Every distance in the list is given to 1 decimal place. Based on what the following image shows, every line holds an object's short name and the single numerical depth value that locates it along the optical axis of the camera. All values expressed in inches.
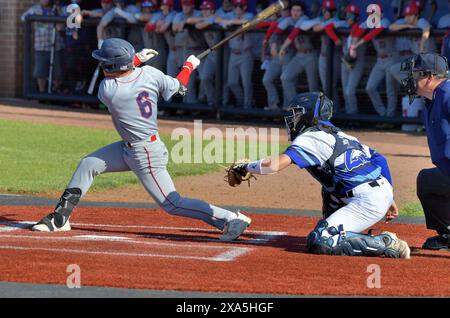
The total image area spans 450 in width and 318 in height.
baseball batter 626.5
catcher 571.2
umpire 576.1
